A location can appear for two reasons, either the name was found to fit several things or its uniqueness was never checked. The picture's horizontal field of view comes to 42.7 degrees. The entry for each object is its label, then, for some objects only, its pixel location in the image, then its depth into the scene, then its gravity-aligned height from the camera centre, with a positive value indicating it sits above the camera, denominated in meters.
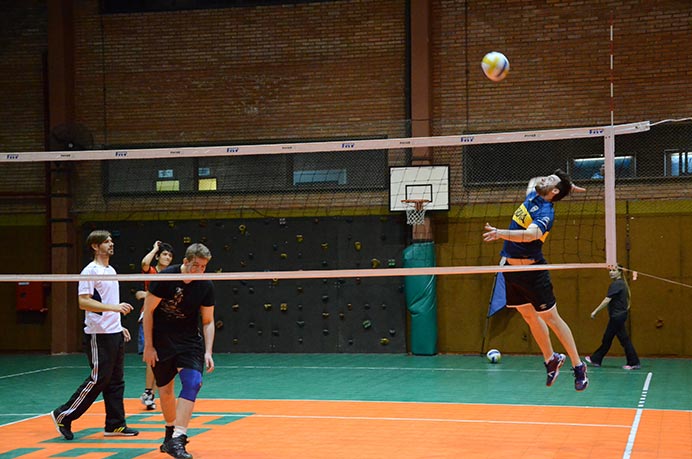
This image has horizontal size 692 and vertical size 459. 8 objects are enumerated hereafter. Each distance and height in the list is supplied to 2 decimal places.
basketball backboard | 19.70 +1.12
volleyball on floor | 18.17 -2.50
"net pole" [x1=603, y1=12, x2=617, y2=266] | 9.21 +0.40
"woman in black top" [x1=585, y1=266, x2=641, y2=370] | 16.17 -1.49
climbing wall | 20.44 -1.14
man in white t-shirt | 9.80 -1.29
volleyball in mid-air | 10.95 +2.10
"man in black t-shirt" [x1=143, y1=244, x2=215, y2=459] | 8.23 -0.94
